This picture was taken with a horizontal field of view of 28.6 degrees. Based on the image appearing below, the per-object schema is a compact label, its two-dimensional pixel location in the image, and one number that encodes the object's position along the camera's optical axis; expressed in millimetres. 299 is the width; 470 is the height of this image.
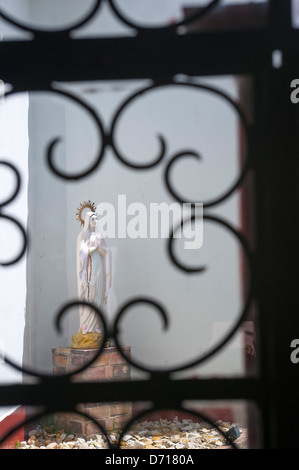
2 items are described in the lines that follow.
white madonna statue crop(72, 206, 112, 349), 3453
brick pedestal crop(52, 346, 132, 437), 3438
